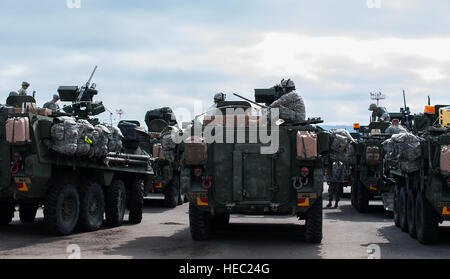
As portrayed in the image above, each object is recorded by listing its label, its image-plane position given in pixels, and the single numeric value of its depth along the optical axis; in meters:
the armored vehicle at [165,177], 21.11
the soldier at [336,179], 21.17
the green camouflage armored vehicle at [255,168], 11.62
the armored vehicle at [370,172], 18.75
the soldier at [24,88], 15.93
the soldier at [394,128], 17.94
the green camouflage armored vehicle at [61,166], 12.12
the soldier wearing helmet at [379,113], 23.06
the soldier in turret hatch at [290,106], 12.28
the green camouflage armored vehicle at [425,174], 11.37
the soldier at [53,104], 14.82
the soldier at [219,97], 14.70
